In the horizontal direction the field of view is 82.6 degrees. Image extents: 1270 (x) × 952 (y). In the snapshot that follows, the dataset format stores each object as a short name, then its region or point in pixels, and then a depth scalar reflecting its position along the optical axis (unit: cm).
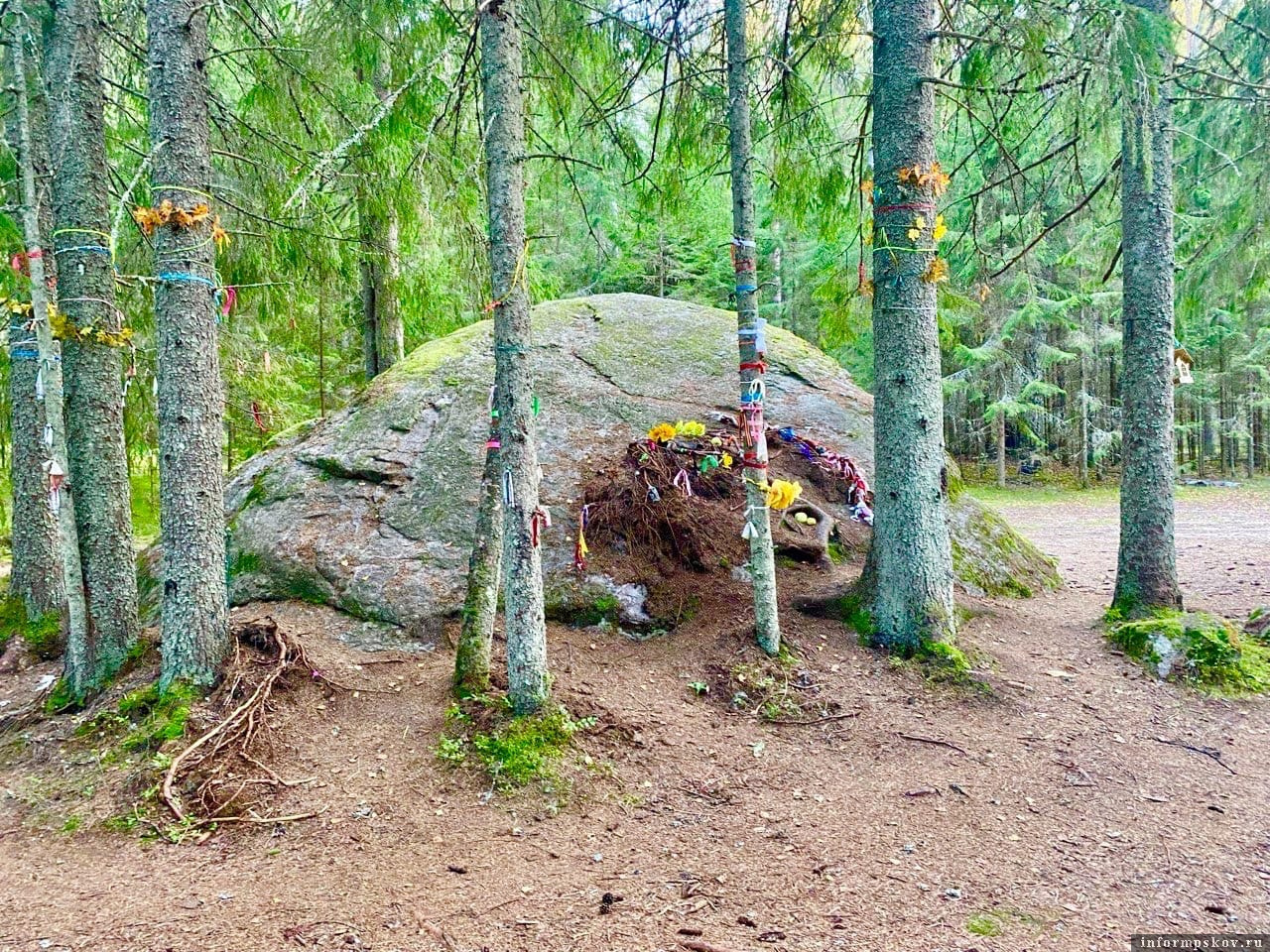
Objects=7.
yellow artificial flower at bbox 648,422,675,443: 610
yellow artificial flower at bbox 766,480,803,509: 504
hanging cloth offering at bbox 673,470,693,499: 585
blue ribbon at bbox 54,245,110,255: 436
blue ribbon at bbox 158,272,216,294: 393
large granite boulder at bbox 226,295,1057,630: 558
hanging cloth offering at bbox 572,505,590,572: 536
